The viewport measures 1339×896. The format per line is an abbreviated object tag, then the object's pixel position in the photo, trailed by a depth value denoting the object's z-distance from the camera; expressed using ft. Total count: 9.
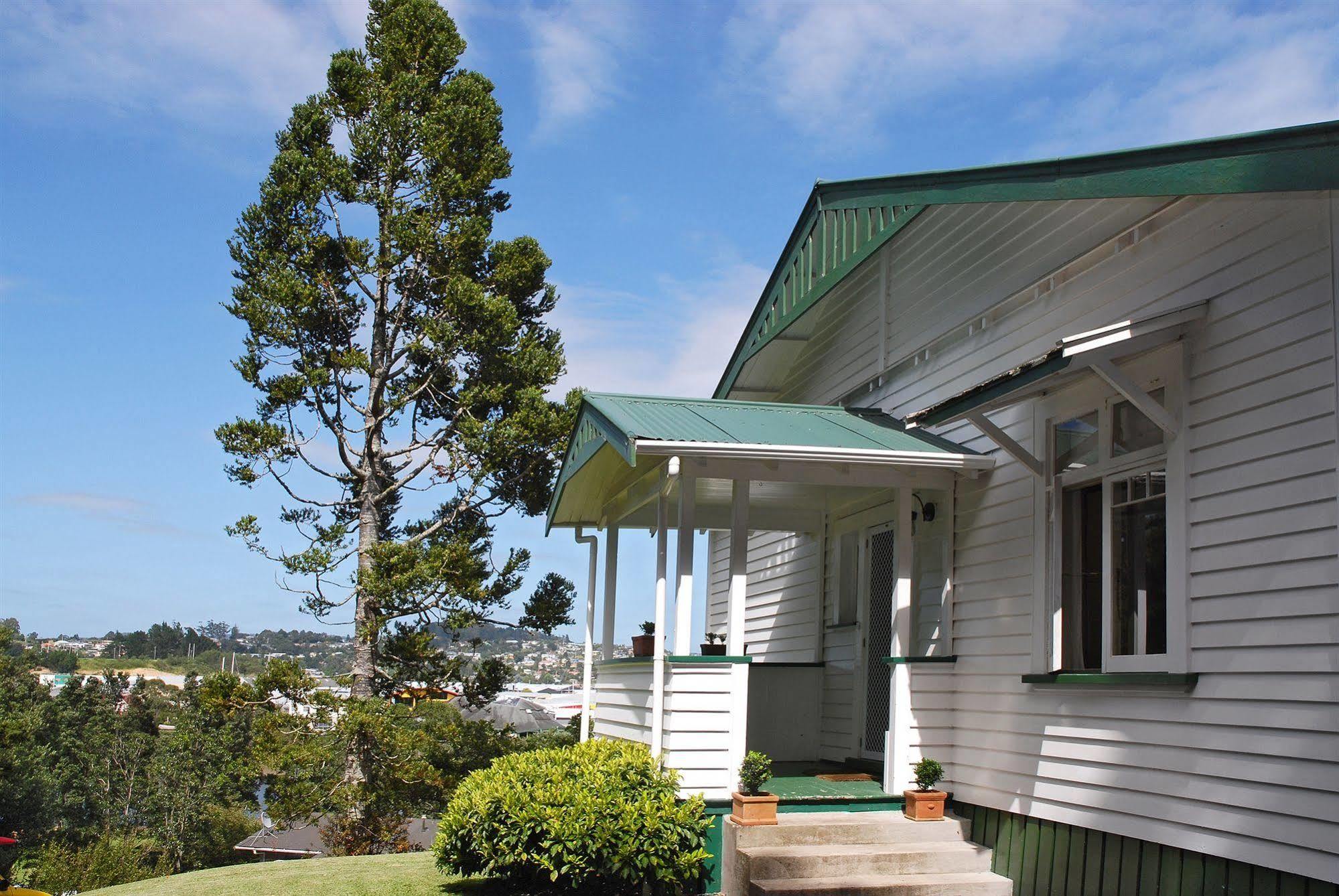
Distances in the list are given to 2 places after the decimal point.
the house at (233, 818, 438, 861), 166.50
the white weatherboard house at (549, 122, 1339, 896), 19.29
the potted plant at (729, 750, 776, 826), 27.22
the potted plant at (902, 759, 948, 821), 28.22
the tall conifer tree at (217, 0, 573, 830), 59.77
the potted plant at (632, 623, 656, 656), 34.65
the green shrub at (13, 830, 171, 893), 87.92
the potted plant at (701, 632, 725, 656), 33.24
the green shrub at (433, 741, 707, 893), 26.07
